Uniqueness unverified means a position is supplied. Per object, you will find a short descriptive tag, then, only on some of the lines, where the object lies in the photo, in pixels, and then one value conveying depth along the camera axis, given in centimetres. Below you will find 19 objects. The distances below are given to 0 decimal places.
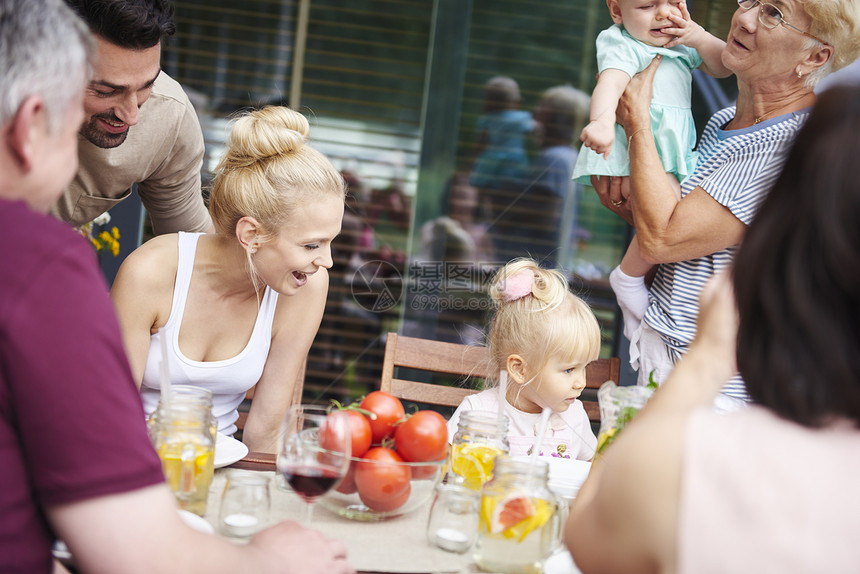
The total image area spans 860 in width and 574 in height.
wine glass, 124
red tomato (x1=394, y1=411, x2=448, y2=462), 136
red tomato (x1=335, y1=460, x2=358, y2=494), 135
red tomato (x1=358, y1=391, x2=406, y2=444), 143
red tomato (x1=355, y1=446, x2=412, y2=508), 134
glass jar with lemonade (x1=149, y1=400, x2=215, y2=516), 131
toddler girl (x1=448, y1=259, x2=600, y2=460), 230
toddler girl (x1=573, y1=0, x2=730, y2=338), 224
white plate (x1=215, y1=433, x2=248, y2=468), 157
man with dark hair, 191
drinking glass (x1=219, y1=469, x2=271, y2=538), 126
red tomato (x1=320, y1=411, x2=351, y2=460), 124
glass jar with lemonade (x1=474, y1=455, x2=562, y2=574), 124
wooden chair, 249
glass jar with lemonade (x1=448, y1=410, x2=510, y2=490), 157
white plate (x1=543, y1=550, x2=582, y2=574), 123
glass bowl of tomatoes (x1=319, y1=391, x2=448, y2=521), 135
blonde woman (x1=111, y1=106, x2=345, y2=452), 207
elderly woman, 195
